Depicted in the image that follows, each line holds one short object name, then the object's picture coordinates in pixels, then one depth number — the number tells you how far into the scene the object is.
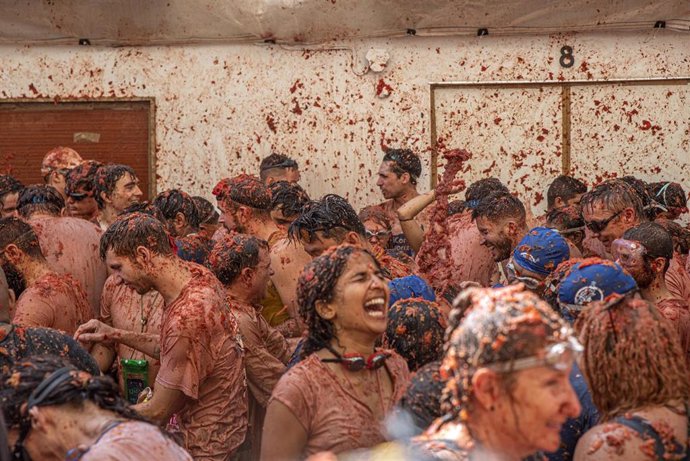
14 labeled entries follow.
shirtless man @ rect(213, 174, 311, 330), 6.54
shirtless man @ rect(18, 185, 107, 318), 7.09
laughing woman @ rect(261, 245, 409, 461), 4.07
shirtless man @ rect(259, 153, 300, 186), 9.55
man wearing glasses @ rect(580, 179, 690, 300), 6.96
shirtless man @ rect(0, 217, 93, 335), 5.97
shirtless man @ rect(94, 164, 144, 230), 7.94
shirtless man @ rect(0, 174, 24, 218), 8.99
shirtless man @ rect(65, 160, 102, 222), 8.18
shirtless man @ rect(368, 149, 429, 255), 9.24
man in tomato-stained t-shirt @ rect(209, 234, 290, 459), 5.94
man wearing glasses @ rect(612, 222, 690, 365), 5.67
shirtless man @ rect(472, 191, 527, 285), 7.10
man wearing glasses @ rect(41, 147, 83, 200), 9.19
